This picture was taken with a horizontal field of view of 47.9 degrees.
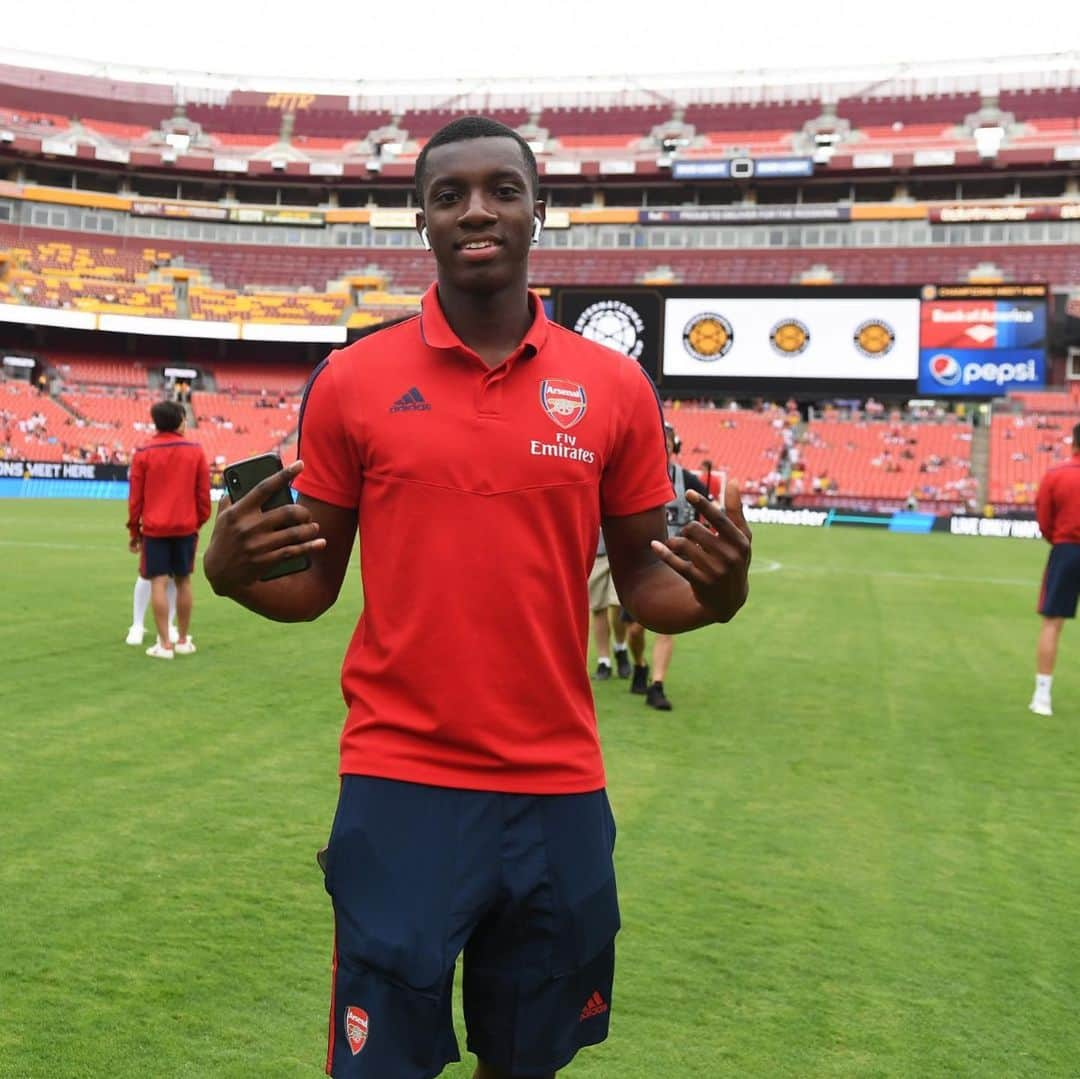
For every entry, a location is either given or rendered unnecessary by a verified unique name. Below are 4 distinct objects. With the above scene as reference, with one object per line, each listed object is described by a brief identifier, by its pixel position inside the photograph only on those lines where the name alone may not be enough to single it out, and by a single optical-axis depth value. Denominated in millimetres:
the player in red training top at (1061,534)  9133
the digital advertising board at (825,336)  46469
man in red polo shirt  2229
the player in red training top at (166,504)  10195
